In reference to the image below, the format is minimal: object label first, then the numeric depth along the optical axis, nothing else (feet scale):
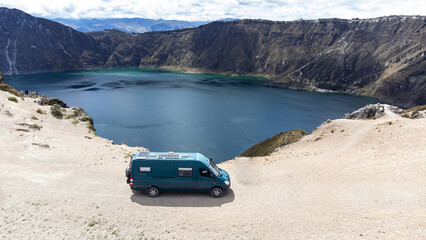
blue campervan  62.69
